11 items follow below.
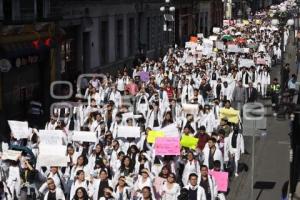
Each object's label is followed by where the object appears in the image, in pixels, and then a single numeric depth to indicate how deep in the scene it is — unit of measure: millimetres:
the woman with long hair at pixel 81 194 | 11891
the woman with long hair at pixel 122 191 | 12570
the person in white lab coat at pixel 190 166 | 14016
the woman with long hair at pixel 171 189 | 12625
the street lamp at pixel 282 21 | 36753
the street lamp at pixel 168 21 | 47572
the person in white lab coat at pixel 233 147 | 16531
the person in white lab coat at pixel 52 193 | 12414
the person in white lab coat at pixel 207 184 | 12727
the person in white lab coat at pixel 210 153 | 14953
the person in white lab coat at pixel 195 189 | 12469
